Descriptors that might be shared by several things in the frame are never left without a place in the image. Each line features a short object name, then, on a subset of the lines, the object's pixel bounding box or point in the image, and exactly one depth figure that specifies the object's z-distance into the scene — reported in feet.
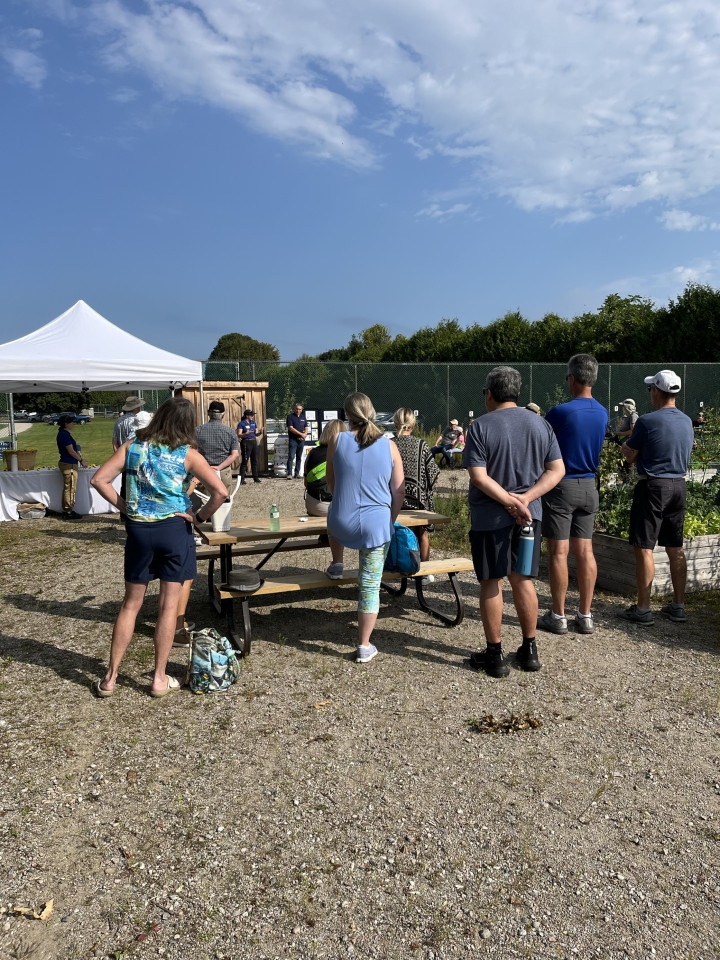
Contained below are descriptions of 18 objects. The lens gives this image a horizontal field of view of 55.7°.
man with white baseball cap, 15.52
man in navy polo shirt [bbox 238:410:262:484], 46.65
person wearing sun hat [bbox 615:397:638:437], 36.35
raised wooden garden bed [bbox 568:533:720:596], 18.40
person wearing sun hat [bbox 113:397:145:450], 23.61
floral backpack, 12.84
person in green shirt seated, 17.94
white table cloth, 33.12
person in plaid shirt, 22.39
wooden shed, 51.44
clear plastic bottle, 16.47
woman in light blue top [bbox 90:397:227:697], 11.88
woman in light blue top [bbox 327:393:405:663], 13.43
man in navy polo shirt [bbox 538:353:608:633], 15.08
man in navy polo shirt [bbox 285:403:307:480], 46.98
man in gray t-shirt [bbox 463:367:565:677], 12.48
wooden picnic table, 15.66
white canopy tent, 31.53
